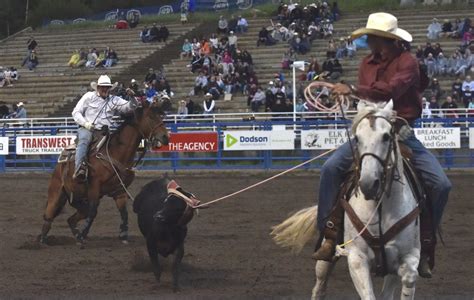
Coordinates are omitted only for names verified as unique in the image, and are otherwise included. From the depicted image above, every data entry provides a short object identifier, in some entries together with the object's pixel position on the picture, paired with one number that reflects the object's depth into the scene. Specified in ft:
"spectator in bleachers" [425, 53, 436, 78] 104.01
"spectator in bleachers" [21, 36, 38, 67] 145.79
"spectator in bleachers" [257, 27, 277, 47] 126.11
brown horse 42.42
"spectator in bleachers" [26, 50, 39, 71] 143.23
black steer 32.19
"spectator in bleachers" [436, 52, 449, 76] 104.53
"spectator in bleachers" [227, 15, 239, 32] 133.08
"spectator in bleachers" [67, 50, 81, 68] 138.21
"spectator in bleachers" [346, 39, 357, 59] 112.88
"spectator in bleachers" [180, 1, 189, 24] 147.95
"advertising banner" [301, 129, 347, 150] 80.43
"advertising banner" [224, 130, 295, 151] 81.56
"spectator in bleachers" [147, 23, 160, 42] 140.36
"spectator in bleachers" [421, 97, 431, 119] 84.70
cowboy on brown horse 43.14
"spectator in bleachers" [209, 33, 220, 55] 123.42
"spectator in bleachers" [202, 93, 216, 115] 99.22
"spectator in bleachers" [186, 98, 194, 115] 98.99
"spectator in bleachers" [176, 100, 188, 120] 97.04
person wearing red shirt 23.84
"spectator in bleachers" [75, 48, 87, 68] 137.59
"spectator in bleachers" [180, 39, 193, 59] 129.29
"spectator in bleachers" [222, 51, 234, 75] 114.01
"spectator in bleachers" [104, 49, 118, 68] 134.62
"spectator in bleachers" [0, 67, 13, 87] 136.15
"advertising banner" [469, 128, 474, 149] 78.74
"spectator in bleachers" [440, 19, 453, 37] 115.85
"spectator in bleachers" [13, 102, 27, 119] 105.29
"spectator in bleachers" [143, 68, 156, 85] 116.62
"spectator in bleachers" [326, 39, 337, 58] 111.90
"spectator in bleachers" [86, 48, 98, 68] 135.74
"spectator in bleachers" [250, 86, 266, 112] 101.76
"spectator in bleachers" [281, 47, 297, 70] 115.65
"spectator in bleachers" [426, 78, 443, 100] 96.38
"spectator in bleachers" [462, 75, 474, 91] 95.25
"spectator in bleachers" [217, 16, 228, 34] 132.57
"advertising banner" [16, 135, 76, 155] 85.56
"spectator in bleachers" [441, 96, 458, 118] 87.66
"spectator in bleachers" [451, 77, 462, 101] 96.22
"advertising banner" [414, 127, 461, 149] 79.20
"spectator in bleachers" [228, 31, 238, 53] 119.96
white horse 21.65
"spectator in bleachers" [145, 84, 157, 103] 106.42
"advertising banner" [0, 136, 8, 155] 88.63
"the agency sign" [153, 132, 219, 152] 83.46
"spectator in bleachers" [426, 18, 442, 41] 116.26
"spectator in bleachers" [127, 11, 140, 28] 153.17
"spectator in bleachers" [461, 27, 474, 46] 108.58
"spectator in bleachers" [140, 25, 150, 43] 141.38
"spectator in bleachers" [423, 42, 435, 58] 105.29
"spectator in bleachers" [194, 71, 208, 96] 111.29
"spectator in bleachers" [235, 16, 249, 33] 133.28
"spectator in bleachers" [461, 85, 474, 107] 94.32
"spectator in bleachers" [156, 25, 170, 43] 140.05
